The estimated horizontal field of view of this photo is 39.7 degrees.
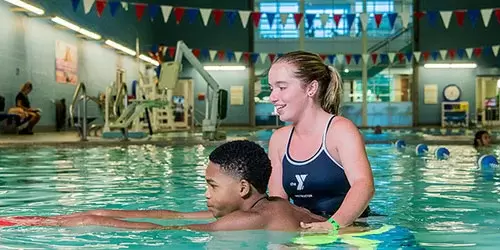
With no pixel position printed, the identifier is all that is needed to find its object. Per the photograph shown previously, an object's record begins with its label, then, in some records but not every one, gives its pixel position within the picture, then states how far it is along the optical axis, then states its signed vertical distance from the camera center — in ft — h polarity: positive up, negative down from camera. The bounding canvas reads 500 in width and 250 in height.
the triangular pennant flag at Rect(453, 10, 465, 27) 61.66 +6.78
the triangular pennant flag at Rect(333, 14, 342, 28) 64.44 +7.04
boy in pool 9.11 -1.34
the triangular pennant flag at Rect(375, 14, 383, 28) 62.13 +6.67
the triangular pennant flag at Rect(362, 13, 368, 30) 59.47 +6.47
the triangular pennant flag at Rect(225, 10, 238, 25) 64.49 +7.46
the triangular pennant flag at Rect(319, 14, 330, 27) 62.49 +6.85
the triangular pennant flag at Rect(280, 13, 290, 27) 62.37 +6.97
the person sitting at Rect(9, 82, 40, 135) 52.49 -1.00
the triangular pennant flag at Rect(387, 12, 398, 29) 60.11 +6.53
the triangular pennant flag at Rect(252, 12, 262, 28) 62.95 +7.13
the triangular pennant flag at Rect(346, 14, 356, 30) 60.64 +6.53
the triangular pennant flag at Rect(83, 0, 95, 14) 45.53 +6.10
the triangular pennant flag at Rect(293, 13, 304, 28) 64.13 +7.14
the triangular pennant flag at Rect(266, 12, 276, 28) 60.70 +6.84
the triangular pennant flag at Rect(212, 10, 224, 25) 60.62 +7.10
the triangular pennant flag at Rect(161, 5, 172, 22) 54.19 +6.74
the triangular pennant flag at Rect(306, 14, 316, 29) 63.36 +6.94
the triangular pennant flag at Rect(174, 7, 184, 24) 57.11 +6.95
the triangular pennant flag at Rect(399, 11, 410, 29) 56.29 +6.15
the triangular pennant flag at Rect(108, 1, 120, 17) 51.40 +6.75
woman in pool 9.84 -0.73
